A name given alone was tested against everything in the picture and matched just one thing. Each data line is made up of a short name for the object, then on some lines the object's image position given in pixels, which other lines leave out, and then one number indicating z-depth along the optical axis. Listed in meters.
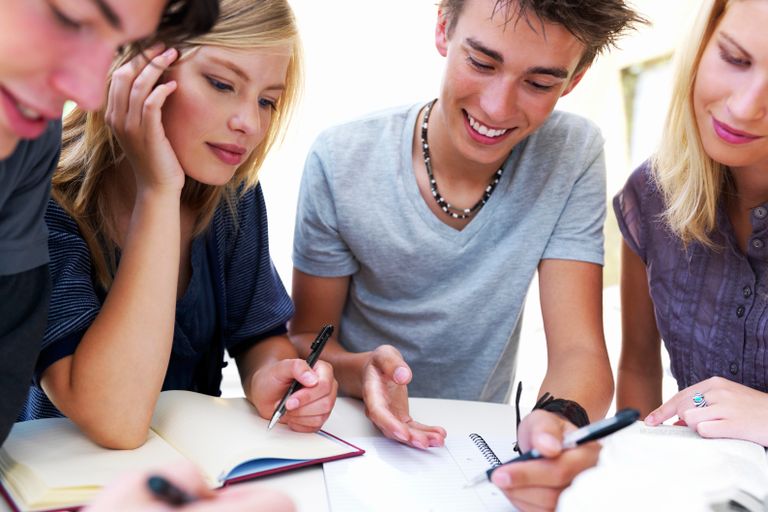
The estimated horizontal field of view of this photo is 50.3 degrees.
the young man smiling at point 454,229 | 1.44
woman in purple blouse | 1.15
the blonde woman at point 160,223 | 1.02
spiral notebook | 0.90
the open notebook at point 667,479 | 0.75
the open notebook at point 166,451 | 0.84
